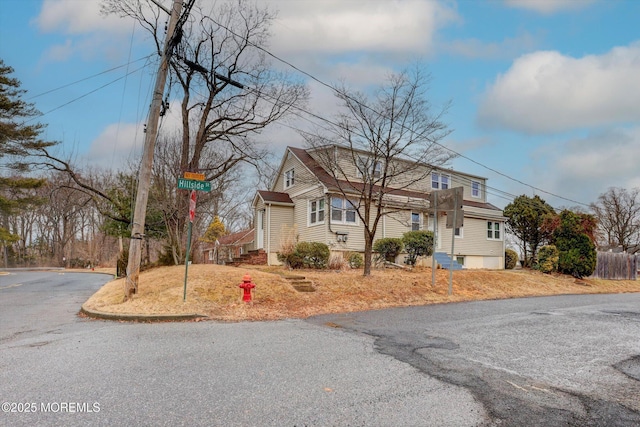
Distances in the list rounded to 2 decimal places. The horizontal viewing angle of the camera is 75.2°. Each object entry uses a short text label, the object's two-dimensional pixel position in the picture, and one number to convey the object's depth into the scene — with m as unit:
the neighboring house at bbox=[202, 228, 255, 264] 29.27
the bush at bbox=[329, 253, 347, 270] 17.20
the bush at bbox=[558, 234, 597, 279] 21.22
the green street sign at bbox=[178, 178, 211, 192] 10.26
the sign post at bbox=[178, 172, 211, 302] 10.09
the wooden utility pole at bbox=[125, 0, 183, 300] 10.84
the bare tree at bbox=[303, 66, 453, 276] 14.66
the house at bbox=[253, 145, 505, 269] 19.86
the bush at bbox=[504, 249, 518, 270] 27.05
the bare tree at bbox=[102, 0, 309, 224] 18.00
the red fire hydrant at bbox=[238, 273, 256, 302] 10.41
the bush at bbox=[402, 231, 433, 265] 20.06
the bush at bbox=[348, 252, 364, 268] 18.47
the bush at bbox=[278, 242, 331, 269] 16.92
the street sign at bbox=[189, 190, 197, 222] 9.95
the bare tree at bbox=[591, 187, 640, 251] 44.06
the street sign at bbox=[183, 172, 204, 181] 10.38
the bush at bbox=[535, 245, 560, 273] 21.66
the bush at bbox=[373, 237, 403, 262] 19.70
